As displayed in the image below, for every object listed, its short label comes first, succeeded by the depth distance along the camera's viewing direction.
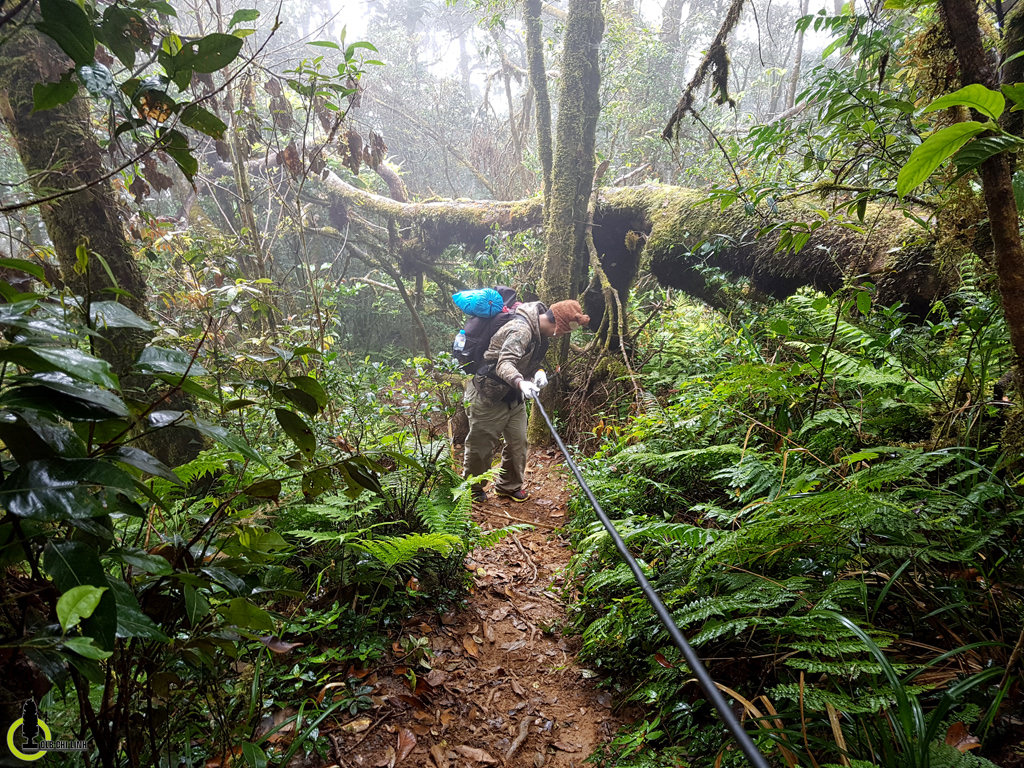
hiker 4.90
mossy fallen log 3.84
